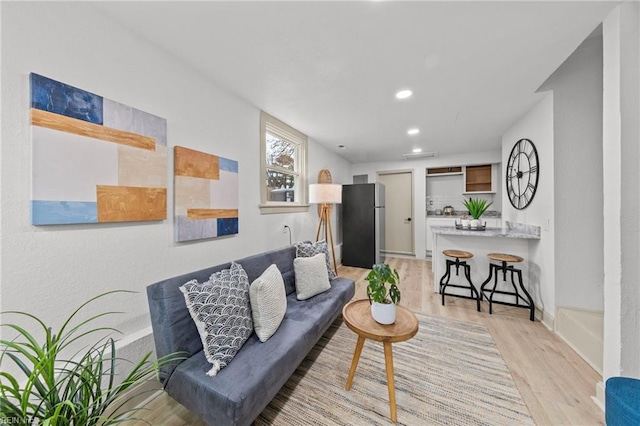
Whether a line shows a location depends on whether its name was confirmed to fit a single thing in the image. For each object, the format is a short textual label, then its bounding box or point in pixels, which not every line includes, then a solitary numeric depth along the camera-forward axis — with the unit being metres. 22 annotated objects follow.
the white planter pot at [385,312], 1.48
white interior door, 5.56
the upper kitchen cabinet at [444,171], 5.25
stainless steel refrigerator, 4.53
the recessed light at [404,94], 2.29
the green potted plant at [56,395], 0.70
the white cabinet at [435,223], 5.04
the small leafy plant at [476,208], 3.22
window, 2.73
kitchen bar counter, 2.74
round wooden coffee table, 1.38
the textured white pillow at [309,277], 2.20
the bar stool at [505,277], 2.57
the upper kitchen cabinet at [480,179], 4.96
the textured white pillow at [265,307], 1.55
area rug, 1.39
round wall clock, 2.68
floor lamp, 3.38
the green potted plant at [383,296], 1.48
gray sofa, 1.13
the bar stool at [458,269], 2.93
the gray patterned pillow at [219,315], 1.30
